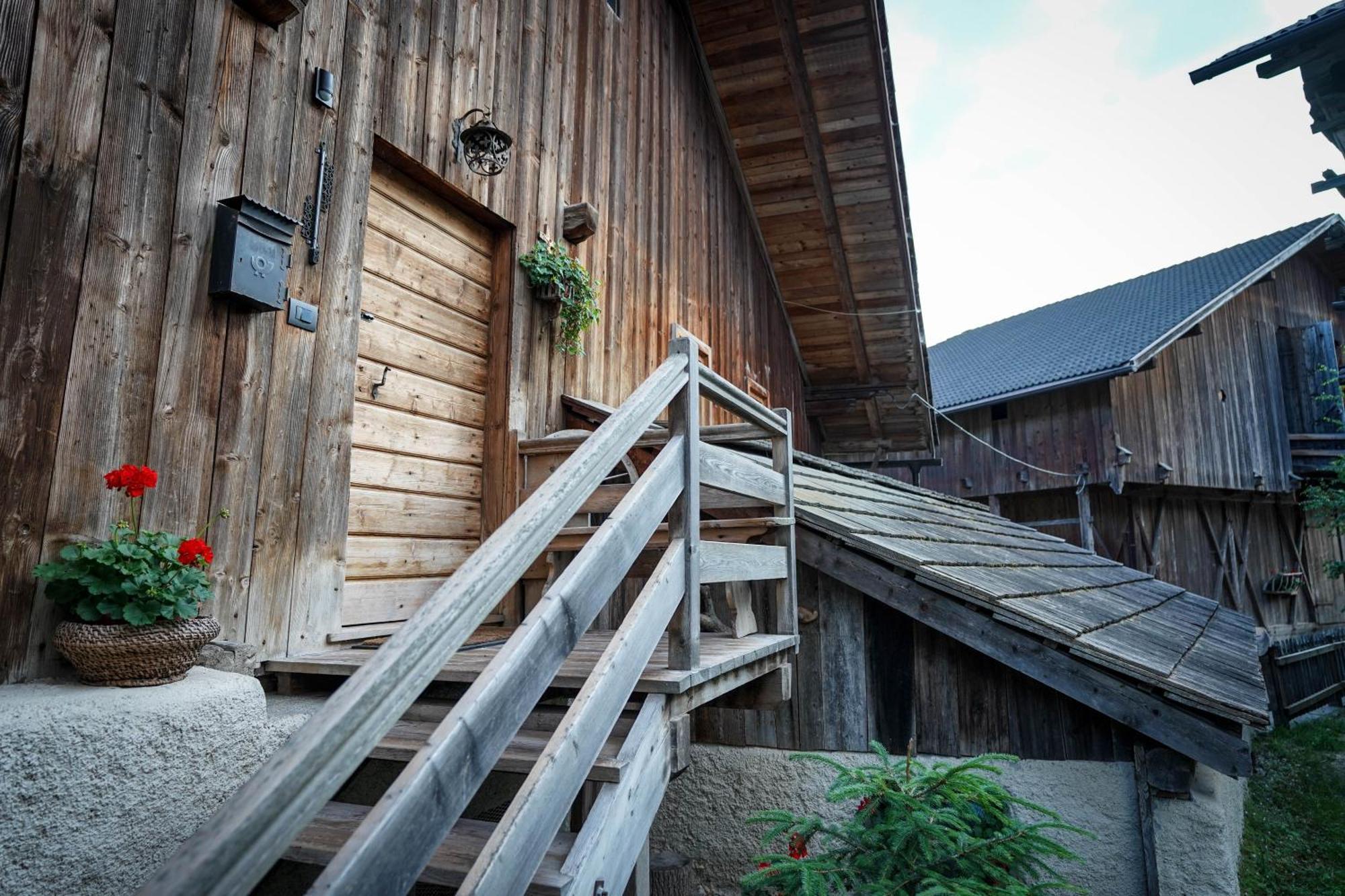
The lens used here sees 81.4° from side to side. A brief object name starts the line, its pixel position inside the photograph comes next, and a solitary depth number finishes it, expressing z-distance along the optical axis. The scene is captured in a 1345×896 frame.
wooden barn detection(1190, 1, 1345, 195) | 6.73
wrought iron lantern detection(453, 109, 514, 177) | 4.04
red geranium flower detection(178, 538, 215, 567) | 2.21
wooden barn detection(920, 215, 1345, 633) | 13.53
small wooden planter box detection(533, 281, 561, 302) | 4.70
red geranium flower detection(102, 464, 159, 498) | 2.12
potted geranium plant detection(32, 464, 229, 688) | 2.01
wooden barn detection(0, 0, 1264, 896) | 1.73
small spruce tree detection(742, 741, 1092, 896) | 2.39
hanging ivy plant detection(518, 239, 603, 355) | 4.66
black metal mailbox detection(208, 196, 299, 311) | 2.74
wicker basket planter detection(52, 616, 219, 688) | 2.00
